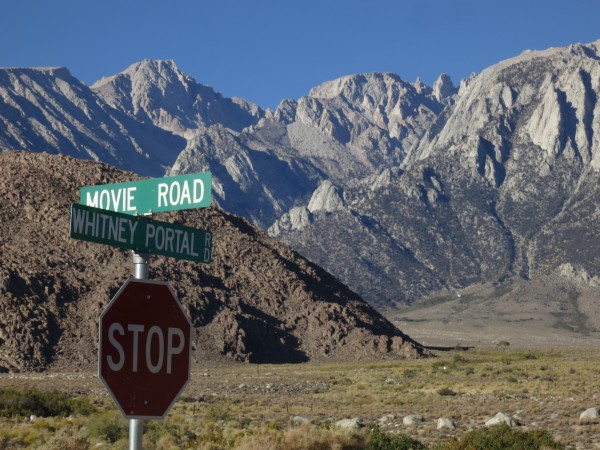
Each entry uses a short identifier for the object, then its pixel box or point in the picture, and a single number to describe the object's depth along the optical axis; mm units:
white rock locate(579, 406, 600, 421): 38156
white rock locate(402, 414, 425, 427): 38438
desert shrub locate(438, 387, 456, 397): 54662
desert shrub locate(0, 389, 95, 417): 37844
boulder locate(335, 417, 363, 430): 35306
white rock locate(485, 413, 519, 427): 36906
